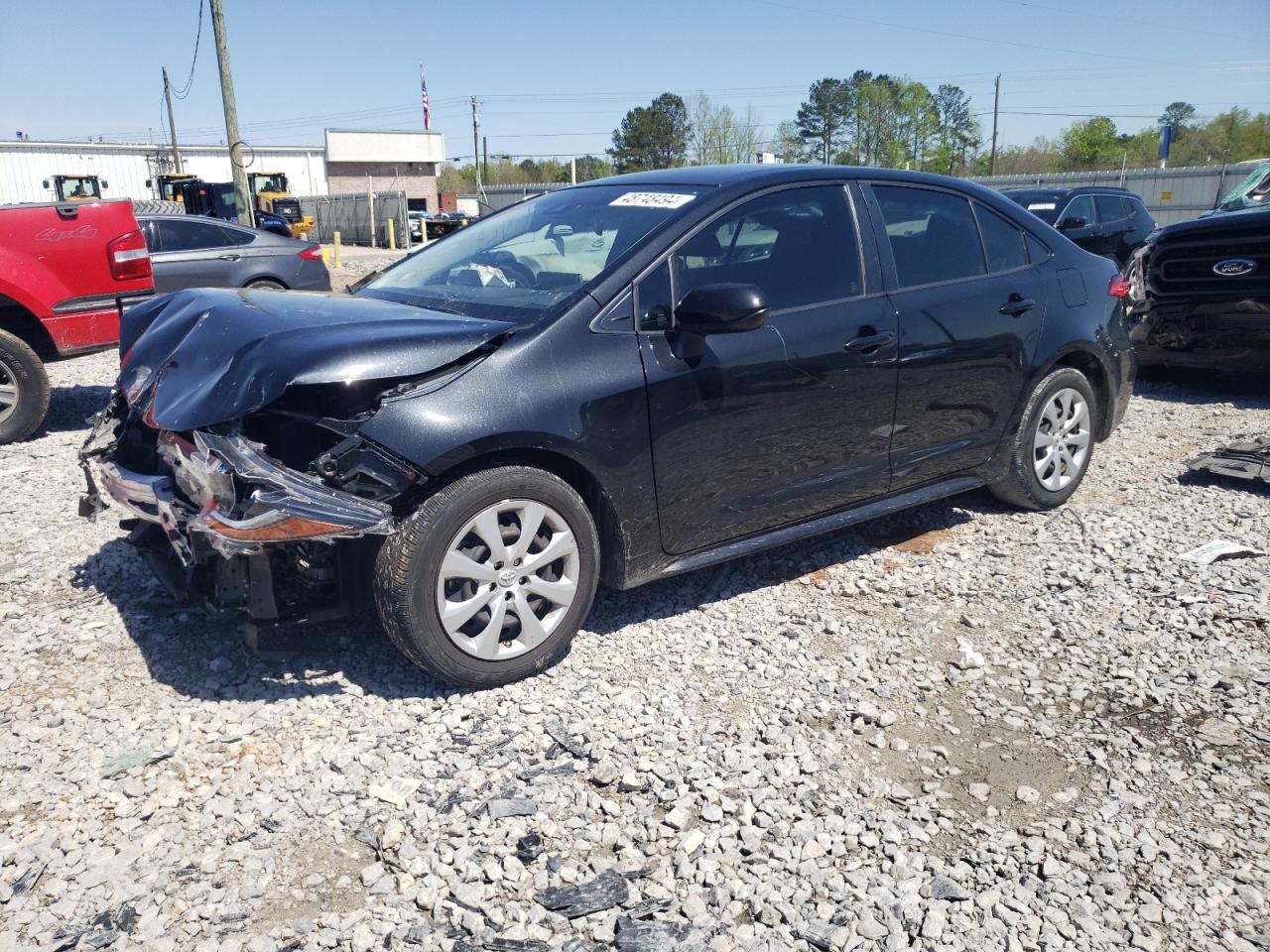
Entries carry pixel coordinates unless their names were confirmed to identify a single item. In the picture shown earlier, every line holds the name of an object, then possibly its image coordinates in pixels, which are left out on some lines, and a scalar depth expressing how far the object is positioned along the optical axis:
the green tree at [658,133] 65.38
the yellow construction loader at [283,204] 38.50
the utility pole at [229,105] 20.25
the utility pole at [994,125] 66.33
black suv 14.23
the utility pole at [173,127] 53.66
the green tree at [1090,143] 77.88
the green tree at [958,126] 78.62
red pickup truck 6.88
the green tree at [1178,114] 86.88
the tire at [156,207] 10.97
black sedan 3.19
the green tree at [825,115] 74.19
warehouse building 60.50
